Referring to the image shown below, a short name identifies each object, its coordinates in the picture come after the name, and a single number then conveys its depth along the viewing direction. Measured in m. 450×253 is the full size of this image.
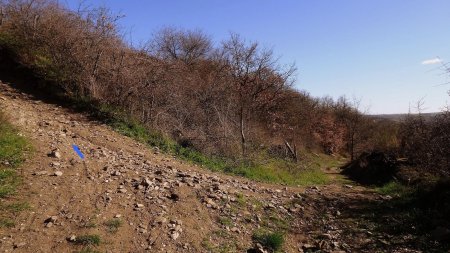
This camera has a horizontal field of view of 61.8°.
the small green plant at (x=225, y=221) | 5.71
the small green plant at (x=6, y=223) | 4.58
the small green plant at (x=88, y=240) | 4.52
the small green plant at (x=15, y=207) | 4.88
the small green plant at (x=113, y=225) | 4.87
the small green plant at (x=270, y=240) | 5.32
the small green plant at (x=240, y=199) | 6.52
